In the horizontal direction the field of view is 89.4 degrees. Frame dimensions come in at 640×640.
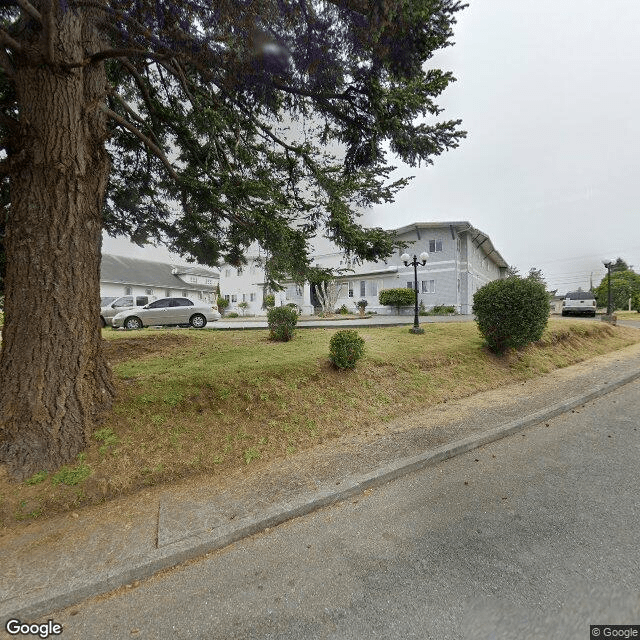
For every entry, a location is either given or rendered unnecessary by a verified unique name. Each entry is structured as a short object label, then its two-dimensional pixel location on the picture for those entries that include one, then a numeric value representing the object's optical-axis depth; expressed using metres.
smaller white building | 34.16
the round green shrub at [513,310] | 7.39
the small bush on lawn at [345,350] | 6.03
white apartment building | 25.28
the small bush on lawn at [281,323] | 8.45
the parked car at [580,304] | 23.75
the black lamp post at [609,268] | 16.78
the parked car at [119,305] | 17.33
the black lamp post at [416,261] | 10.22
